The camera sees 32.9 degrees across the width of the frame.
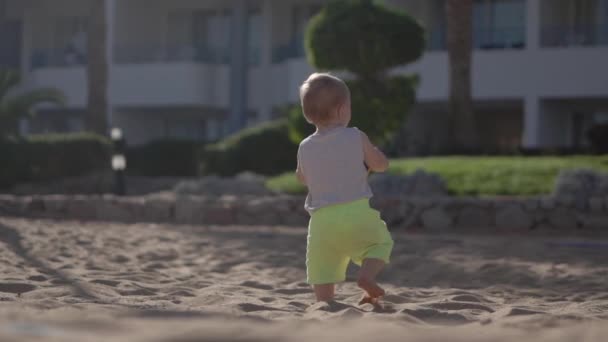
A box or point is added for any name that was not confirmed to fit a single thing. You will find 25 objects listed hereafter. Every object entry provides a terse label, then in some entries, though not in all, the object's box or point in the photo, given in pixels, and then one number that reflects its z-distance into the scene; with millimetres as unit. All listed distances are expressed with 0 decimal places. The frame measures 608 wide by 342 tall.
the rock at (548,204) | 10656
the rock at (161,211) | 12047
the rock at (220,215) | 11789
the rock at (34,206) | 12672
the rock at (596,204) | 10617
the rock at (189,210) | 11859
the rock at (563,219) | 10602
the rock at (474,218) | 10875
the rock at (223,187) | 13914
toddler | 5090
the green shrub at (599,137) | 17977
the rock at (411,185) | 12398
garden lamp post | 14618
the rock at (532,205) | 10703
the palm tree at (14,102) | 20625
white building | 21734
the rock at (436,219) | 10969
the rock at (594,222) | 10461
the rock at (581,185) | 10828
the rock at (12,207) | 12695
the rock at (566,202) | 10648
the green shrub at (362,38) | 13133
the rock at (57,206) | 12547
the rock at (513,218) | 10719
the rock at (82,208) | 12406
